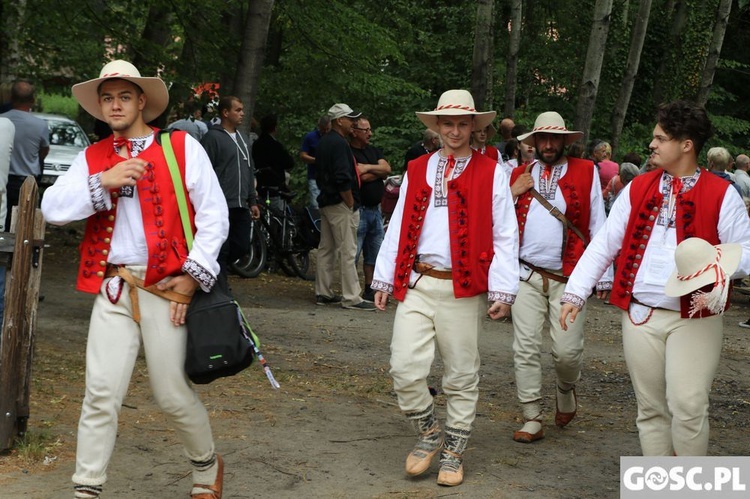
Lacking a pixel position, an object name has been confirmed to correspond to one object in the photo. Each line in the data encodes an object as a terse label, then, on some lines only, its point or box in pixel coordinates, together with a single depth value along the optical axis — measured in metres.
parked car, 22.81
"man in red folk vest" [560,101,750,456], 5.35
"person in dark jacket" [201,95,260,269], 10.23
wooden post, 6.22
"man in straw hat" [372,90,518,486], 6.18
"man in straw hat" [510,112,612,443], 7.29
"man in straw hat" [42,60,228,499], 5.18
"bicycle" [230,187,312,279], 14.44
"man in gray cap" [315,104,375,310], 12.33
